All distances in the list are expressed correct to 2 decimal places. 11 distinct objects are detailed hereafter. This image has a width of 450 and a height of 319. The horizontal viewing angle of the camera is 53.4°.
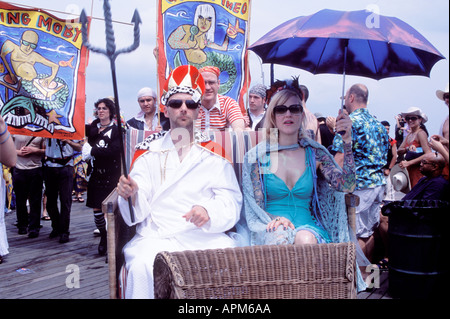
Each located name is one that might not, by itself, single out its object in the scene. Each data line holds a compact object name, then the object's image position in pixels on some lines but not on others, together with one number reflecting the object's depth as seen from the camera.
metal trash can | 3.86
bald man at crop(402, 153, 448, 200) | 4.27
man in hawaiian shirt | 4.33
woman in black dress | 5.22
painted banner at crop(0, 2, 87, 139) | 4.97
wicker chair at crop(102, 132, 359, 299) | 2.00
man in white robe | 2.68
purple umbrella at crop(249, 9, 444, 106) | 2.78
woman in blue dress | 2.90
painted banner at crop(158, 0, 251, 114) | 4.64
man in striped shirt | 3.90
